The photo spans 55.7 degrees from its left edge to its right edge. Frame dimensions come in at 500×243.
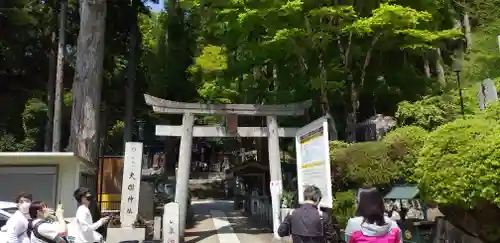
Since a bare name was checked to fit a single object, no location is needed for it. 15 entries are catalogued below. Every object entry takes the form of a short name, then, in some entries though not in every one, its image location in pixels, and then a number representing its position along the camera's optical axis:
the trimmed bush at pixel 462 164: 6.70
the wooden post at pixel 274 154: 13.03
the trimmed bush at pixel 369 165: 10.05
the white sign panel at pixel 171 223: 11.73
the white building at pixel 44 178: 11.02
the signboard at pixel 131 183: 12.05
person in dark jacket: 4.83
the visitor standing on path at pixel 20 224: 5.63
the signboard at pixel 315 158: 8.33
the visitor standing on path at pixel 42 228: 5.59
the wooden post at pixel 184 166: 13.09
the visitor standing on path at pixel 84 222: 6.05
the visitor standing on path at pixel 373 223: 3.72
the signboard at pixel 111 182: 15.73
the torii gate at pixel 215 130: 13.15
